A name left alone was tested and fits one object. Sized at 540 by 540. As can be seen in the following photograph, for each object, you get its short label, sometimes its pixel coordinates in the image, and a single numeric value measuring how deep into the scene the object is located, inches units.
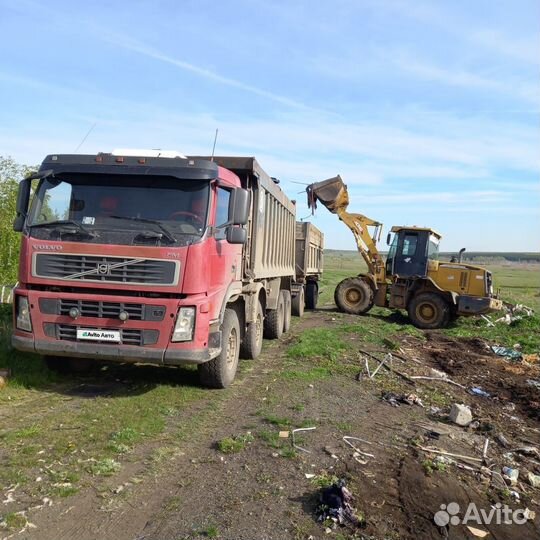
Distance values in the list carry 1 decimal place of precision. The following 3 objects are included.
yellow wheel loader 614.9
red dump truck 228.7
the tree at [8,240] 584.1
